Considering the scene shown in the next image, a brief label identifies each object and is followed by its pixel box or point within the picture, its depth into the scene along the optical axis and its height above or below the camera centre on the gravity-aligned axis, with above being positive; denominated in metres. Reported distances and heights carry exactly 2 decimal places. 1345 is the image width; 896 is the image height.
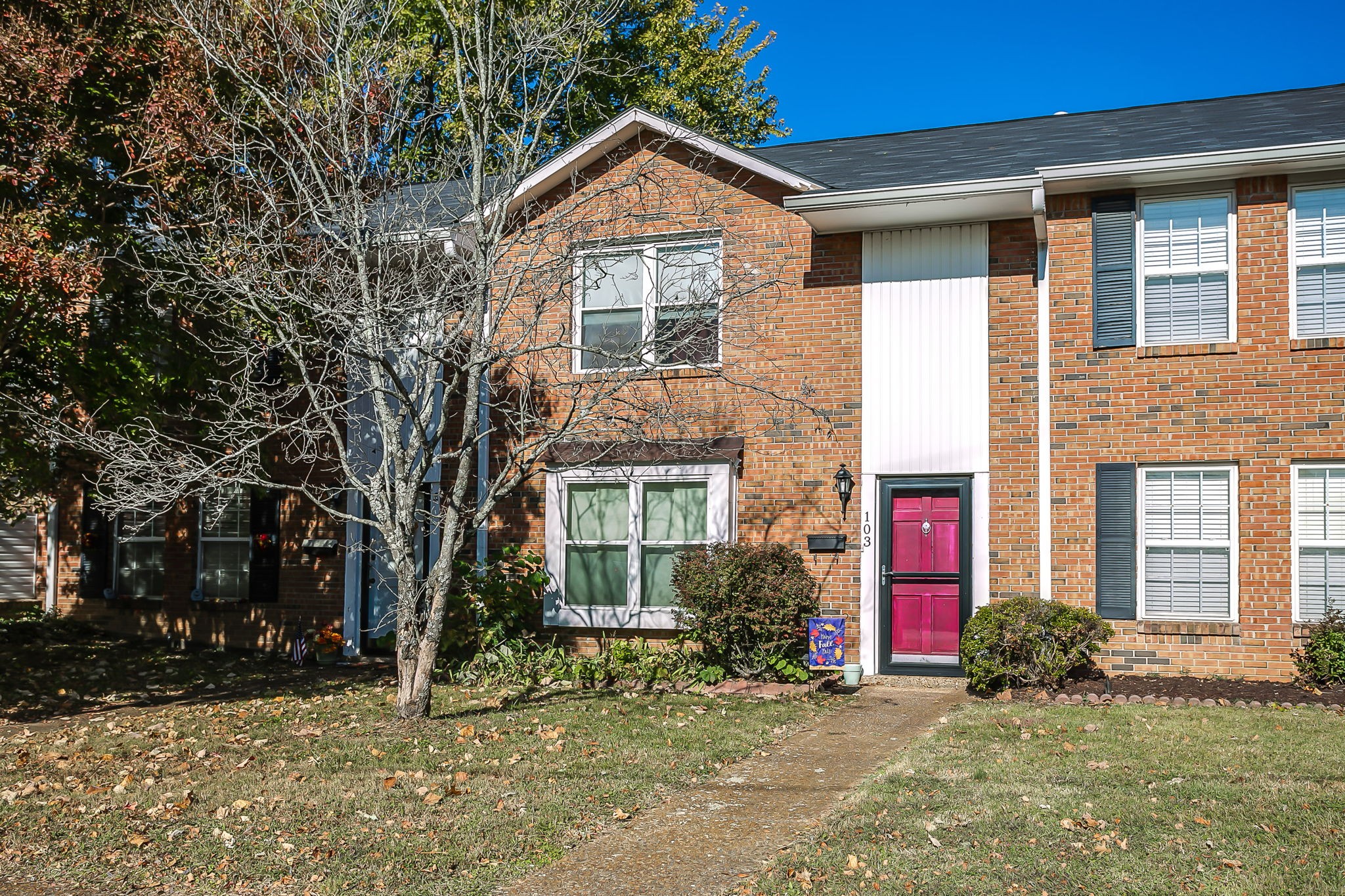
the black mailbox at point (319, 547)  14.12 -0.76
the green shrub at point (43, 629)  14.89 -2.03
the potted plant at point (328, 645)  13.65 -1.96
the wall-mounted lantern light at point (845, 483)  11.83 +0.14
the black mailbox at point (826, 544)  11.91 -0.52
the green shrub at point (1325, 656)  9.88 -1.38
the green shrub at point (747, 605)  11.04 -1.12
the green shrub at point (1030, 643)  10.16 -1.34
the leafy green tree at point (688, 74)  23.92 +9.94
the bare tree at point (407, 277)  9.16 +2.03
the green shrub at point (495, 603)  12.15 -1.27
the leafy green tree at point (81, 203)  9.05 +2.57
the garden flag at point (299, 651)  13.79 -2.05
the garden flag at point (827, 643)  11.34 -1.52
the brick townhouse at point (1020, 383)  10.65 +1.21
